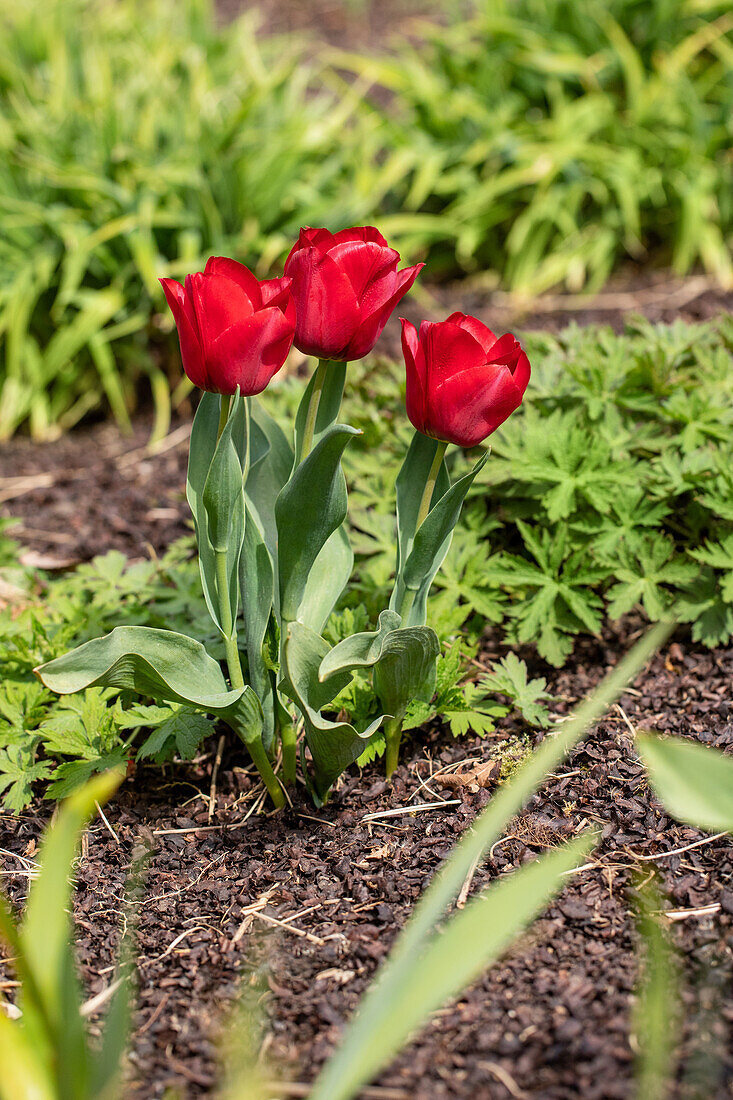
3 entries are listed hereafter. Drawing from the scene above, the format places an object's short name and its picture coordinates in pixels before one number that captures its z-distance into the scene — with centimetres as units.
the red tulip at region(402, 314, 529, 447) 130
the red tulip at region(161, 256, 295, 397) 128
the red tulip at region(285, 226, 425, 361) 129
